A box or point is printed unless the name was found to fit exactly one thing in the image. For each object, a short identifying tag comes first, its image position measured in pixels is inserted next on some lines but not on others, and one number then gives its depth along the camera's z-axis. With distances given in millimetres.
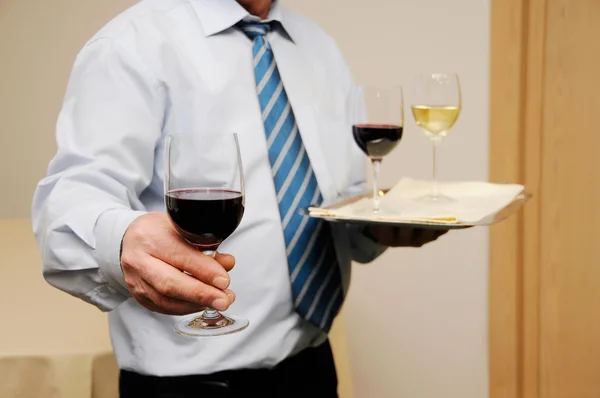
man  1623
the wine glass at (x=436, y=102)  1968
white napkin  1703
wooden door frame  2452
